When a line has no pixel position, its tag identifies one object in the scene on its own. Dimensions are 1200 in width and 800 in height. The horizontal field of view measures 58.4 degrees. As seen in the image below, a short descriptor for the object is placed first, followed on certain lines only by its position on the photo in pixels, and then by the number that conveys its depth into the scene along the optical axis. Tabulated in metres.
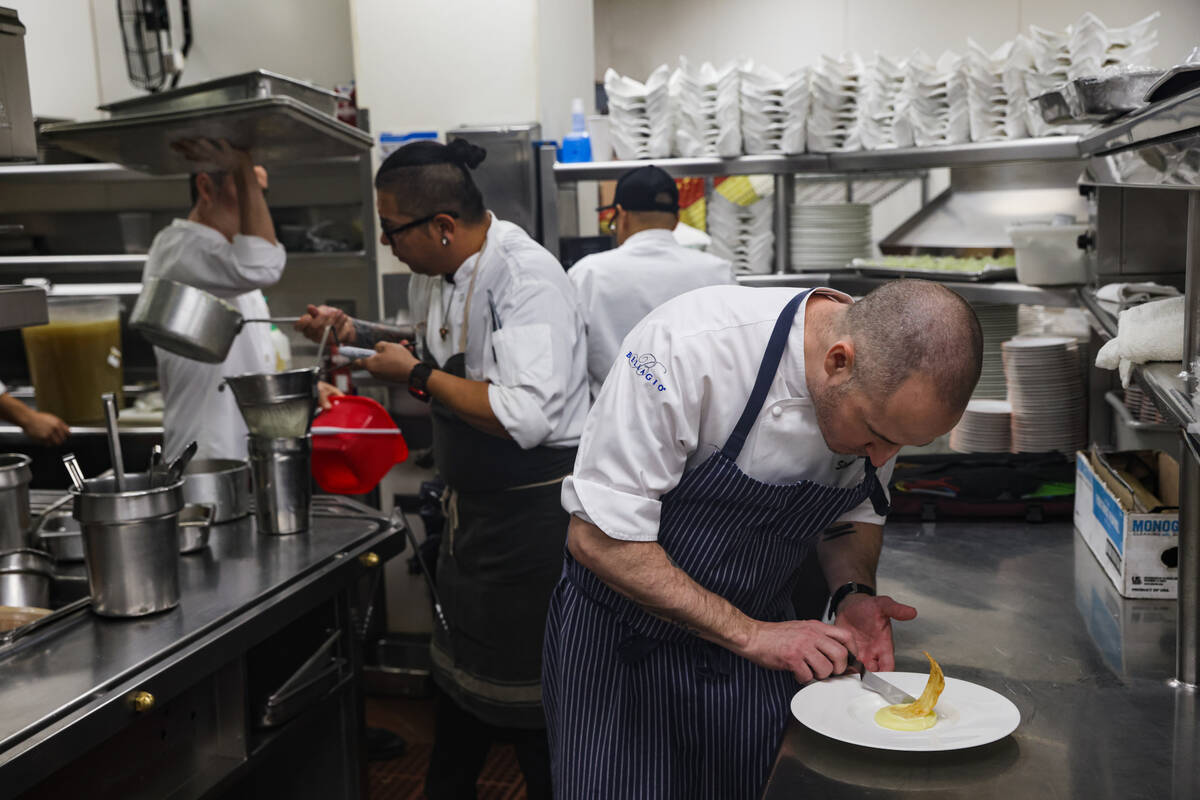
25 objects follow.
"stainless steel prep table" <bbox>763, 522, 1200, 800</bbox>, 1.30
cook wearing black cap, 3.42
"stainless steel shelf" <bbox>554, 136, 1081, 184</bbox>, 3.22
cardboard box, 1.92
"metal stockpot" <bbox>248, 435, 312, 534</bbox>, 2.38
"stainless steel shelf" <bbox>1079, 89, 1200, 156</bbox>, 1.24
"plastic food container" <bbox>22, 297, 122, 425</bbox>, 4.29
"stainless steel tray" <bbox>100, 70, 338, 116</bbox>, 2.46
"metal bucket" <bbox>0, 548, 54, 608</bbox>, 2.06
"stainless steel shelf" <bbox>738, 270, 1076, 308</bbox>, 2.94
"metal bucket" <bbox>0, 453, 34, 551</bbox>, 2.18
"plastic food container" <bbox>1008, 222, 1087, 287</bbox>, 2.89
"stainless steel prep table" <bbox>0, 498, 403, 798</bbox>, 1.62
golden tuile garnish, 1.40
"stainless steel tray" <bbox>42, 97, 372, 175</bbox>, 2.35
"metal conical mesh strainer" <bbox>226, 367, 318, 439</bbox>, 2.34
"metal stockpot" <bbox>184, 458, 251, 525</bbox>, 2.48
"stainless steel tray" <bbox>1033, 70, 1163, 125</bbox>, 2.01
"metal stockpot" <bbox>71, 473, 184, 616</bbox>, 1.84
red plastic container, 2.58
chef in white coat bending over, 1.37
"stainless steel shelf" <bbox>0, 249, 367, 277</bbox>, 4.45
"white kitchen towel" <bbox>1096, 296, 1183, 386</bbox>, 1.65
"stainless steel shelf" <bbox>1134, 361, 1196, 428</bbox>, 1.37
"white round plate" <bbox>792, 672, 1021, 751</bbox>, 1.33
